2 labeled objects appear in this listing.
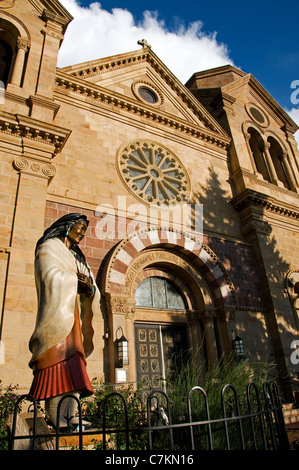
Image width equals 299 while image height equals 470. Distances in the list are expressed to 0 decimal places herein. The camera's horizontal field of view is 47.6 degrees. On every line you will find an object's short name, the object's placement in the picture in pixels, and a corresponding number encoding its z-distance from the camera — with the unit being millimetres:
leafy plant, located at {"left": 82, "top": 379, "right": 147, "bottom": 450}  4977
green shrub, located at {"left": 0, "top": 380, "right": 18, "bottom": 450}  5547
